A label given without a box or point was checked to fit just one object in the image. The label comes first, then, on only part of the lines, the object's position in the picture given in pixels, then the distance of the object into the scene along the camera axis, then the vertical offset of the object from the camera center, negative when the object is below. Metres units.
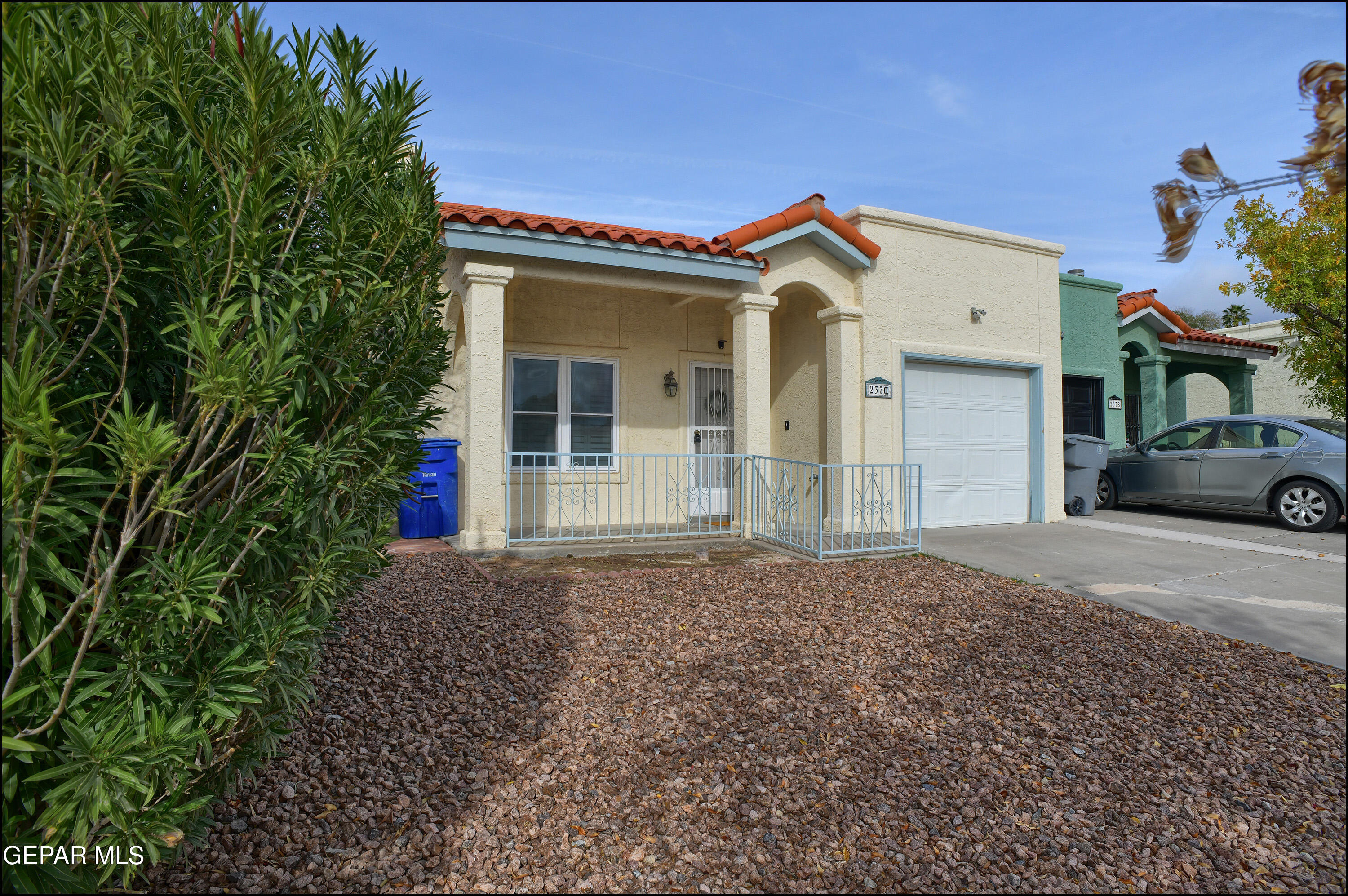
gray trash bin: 9.66 +0.02
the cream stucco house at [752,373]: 6.73 +1.12
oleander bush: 1.45 +0.19
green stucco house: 11.32 +1.88
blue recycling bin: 7.29 -0.33
